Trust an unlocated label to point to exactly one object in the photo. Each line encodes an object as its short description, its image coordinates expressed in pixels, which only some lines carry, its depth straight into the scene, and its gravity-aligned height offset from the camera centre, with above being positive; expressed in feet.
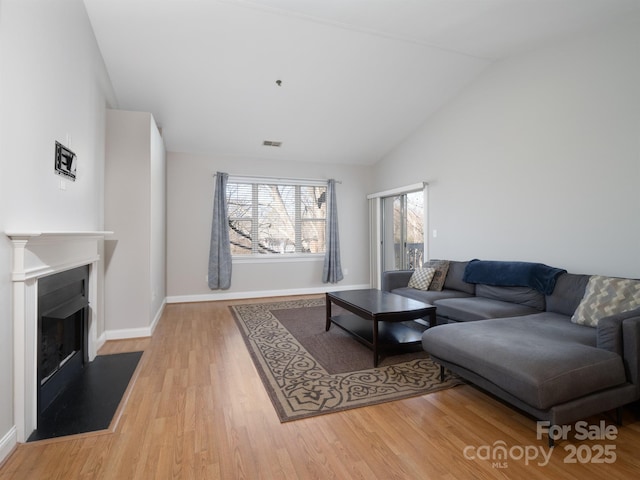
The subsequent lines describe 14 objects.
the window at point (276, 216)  18.74 +1.63
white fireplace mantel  5.70 -1.23
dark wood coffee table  9.19 -2.09
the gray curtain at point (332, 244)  19.98 -0.03
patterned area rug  7.14 -3.38
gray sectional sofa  5.41 -2.10
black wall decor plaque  7.30 +1.91
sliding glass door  17.80 +0.75
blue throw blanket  9.96 -1.02
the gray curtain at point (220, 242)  17.71 +0.08
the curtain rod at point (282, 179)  18.62 +3.86
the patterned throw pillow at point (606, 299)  7.48 -1.31
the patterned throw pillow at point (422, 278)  13.26 -1.43
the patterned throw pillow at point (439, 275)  13.20 -1.28
